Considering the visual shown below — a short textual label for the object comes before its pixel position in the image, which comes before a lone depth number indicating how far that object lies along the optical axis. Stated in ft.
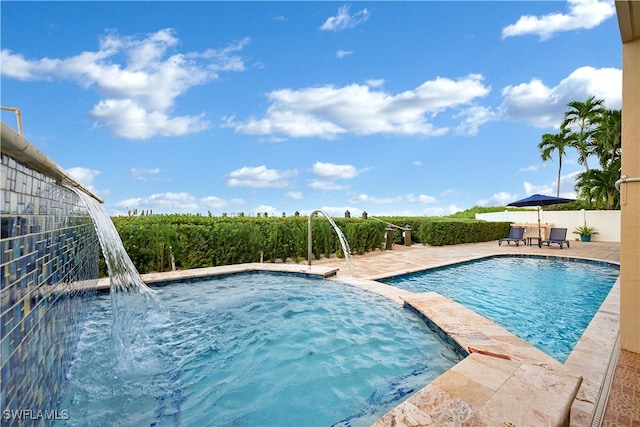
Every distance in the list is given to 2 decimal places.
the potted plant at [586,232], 54.64
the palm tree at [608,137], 61.99
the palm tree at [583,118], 72.74
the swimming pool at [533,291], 13.98
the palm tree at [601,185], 60.95
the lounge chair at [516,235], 45.19
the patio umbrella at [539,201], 44.16
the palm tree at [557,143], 77.97
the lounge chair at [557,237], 41.50
